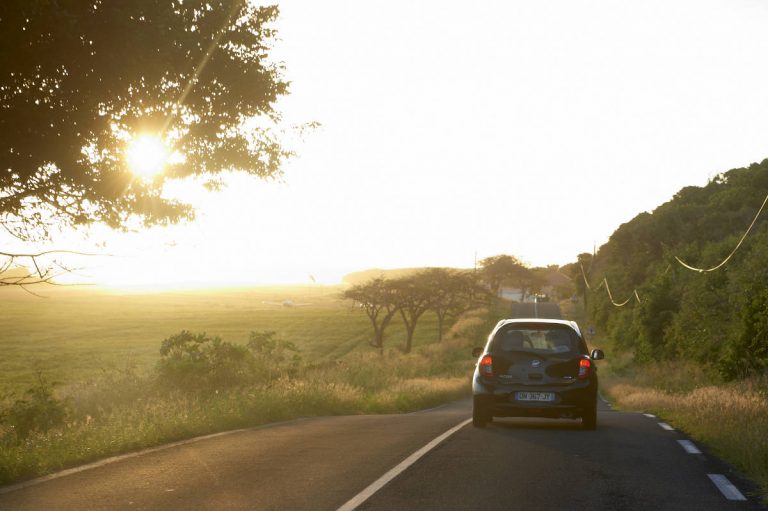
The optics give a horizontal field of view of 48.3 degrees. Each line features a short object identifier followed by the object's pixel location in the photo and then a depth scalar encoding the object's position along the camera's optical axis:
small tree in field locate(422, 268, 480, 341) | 72.06
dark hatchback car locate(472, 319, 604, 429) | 13.02
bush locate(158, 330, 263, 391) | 24.91
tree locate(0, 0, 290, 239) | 10.52
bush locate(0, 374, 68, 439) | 15.35
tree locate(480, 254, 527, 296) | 124.50
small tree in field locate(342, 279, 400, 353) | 68.75
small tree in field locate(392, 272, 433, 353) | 69.44
